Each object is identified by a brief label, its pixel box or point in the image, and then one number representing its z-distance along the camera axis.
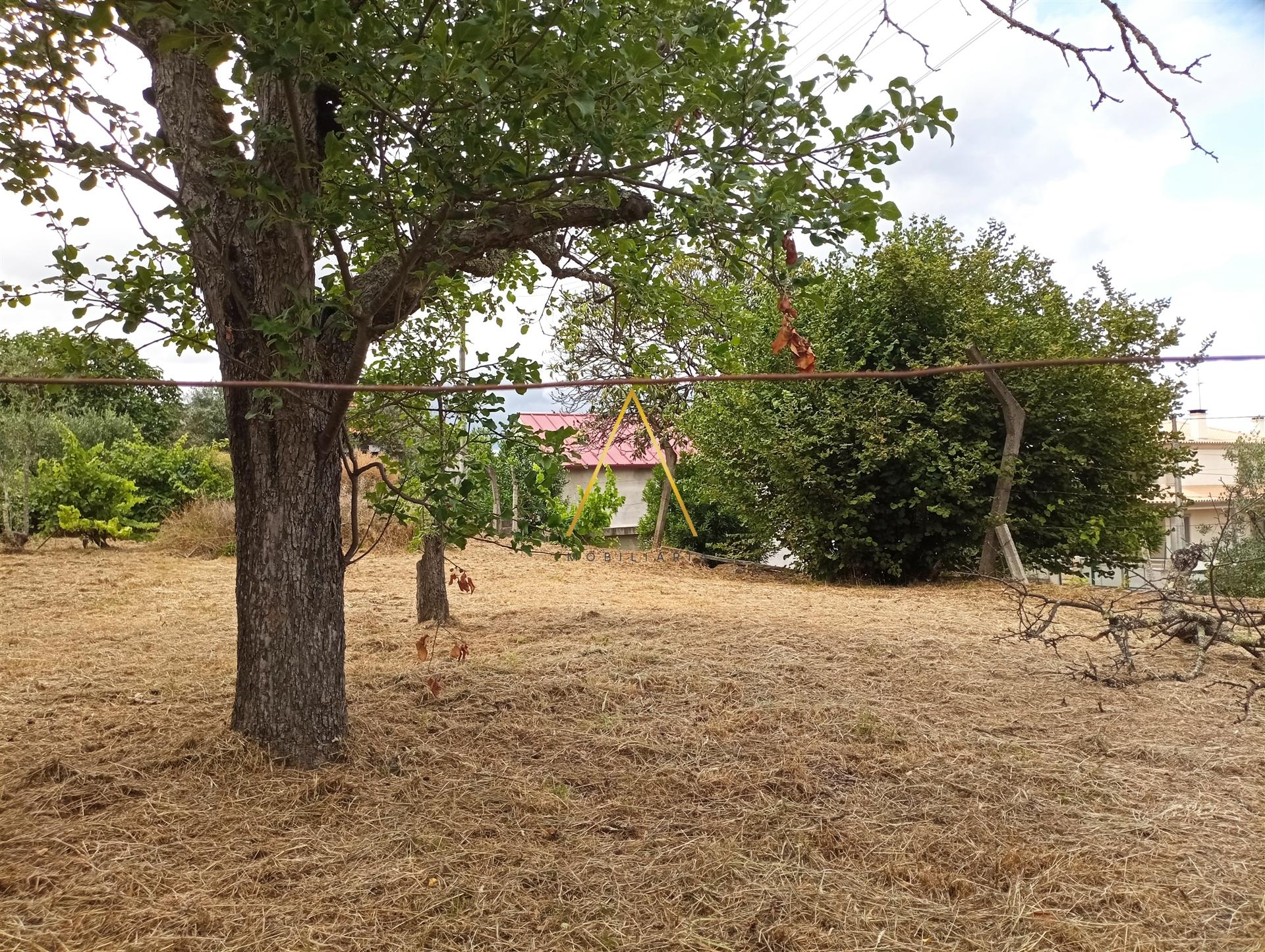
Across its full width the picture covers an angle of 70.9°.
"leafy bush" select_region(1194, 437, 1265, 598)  9.20
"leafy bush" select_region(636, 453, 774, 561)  13.26
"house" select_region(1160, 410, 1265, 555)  18.59
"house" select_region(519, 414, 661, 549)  18.22
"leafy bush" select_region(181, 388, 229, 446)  23.19
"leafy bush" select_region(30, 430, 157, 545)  11.90
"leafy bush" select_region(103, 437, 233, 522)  13.73
